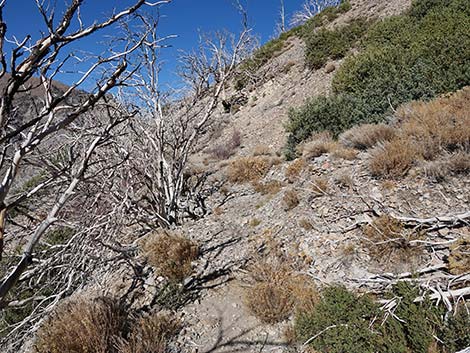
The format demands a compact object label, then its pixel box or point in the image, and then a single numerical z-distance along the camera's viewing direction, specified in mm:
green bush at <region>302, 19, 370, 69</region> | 13828
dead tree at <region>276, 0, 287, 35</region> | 34253
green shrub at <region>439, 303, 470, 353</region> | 2400
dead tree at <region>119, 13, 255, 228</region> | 6770
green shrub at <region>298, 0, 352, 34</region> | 18062
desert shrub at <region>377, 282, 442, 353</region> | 2551
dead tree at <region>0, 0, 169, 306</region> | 1554
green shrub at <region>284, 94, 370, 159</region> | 8328
